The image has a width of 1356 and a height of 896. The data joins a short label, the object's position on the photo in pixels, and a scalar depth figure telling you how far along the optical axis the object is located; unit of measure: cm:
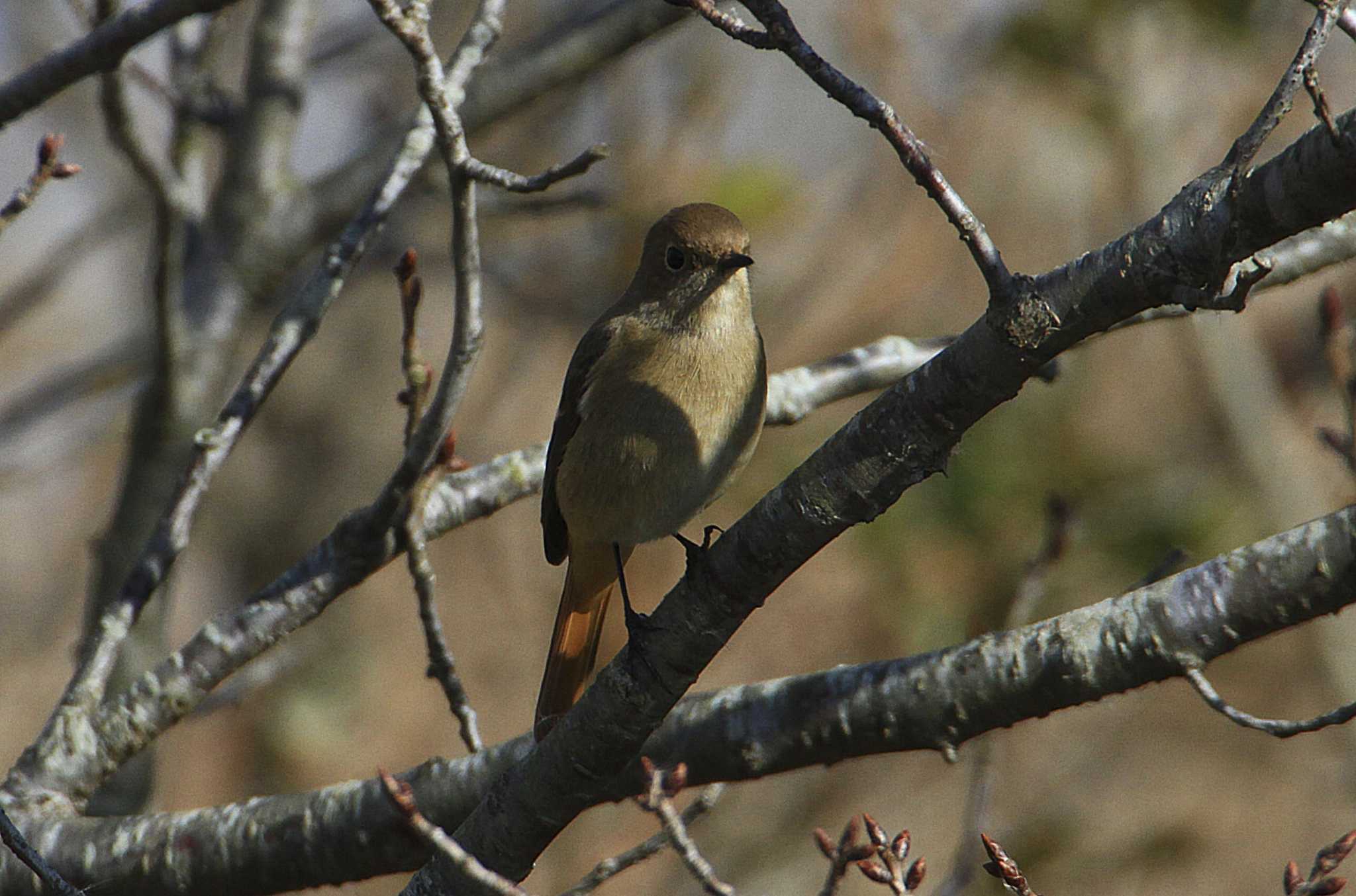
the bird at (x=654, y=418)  669
